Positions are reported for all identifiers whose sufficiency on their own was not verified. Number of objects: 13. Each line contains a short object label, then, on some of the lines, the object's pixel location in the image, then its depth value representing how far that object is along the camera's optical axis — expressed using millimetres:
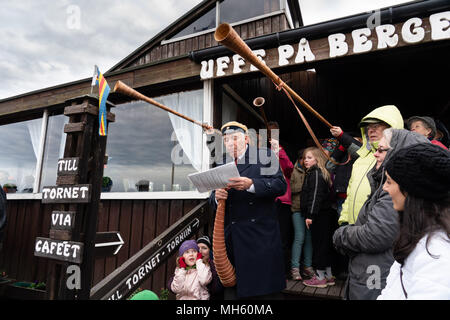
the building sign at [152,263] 2051
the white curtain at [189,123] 3945
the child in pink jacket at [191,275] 2359
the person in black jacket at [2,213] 2953
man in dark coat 1841
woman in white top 810
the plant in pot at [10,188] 5683
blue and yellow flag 2244
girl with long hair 2715
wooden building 2842
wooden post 2006
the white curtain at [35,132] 5617
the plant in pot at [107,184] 4453
